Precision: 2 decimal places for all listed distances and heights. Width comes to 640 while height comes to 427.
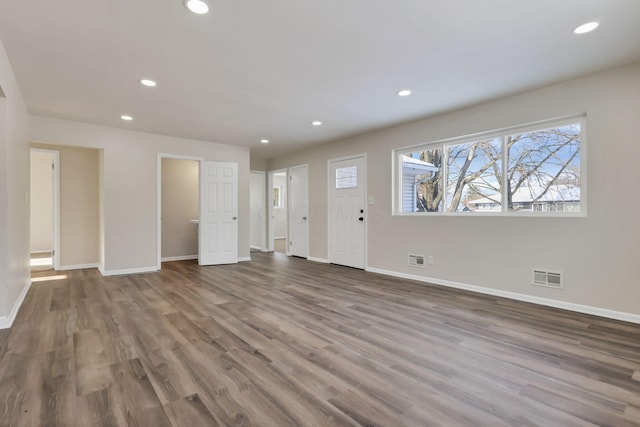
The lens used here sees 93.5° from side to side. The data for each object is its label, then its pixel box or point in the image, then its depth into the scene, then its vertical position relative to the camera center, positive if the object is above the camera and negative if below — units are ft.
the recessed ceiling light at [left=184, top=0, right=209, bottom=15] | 6.75 +4.77
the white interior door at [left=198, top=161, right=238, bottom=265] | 20.07 +0.07
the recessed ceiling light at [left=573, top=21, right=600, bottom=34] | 7.63 +4.77
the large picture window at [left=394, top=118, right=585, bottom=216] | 11.19 +1.73
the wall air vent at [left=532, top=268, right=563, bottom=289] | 11.14 -2.51
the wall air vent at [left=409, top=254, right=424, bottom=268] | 15.44 -2.47
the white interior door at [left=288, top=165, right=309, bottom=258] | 22.99 +0.13
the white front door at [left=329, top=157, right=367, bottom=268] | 18.60 +0.09
